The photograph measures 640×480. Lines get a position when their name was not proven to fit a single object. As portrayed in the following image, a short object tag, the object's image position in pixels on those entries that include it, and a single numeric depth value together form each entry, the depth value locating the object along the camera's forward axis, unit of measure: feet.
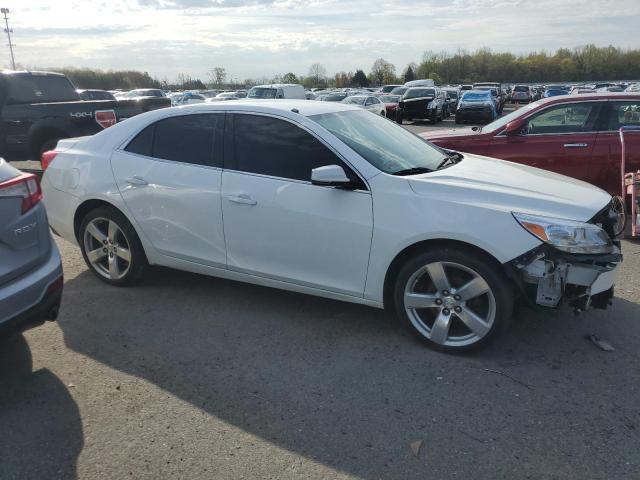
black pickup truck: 32.37
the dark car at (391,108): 87.30
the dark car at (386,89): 159.84
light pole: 206.39
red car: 22.27
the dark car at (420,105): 82.33
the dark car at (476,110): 81.15
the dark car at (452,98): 103.91
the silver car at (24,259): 9.53
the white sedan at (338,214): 10.81
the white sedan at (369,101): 80.19
